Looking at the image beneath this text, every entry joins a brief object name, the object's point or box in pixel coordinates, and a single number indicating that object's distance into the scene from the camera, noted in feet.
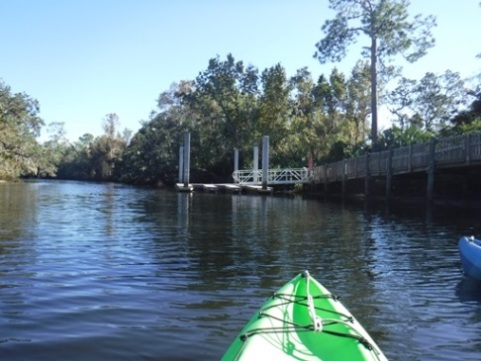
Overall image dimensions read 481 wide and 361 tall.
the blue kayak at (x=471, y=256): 28.12
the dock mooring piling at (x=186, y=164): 136.26
